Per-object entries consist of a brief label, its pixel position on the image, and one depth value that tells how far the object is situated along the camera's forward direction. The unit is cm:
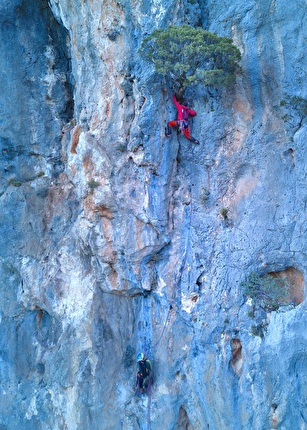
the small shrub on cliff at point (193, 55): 1246
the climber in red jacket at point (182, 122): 1341
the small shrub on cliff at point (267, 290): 1220
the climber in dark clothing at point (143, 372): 1356
